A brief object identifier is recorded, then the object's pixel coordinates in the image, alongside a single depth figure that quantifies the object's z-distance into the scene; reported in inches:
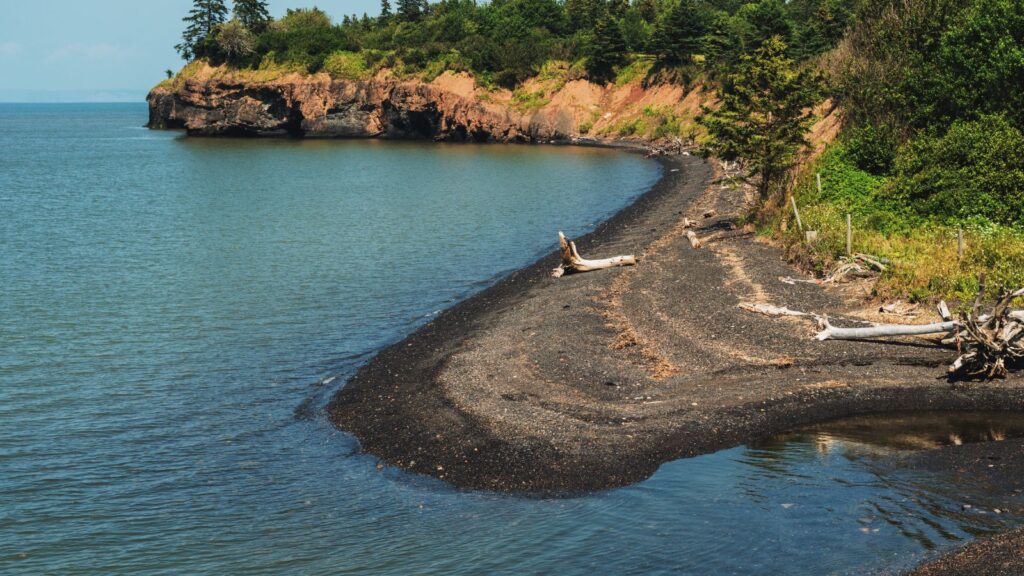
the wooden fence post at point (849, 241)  1093.8
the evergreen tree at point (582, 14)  4909.0
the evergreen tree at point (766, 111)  1398.9
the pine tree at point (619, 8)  4968.0
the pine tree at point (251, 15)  5374.0
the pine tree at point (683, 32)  3978.8
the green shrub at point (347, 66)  4788.4
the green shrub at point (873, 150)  1430.9
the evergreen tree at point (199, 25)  5211.6
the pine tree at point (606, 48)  4224.9
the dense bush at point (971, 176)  1169.4
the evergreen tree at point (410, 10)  5693.9
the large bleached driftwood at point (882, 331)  815.1
